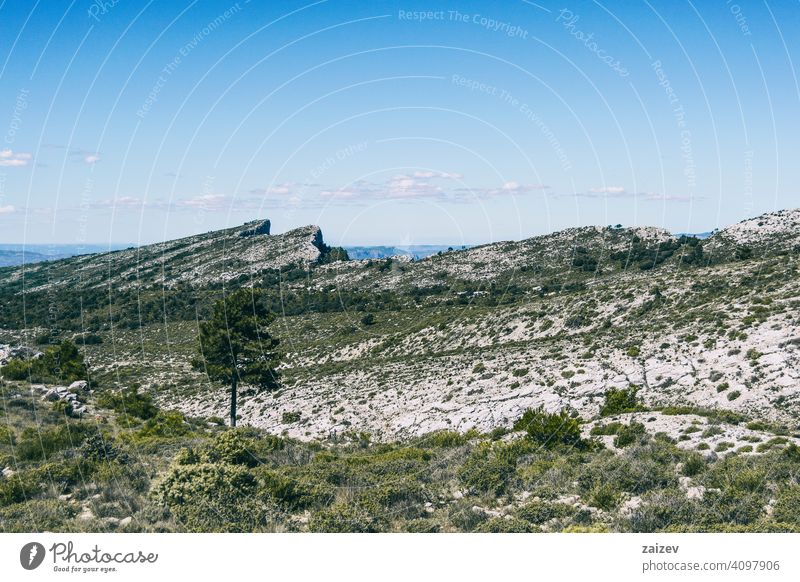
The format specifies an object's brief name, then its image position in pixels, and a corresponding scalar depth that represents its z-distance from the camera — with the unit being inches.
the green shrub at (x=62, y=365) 1769.6
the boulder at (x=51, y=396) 1362.8
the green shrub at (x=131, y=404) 1409.9
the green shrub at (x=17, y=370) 1652.6
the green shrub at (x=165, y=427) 1134.2
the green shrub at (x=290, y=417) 1450.5
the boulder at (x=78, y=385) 1535.4
